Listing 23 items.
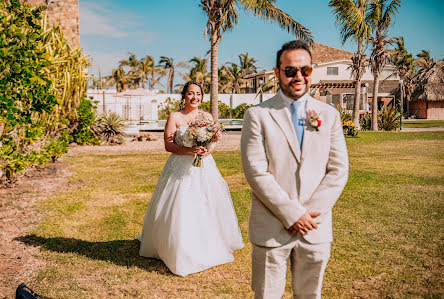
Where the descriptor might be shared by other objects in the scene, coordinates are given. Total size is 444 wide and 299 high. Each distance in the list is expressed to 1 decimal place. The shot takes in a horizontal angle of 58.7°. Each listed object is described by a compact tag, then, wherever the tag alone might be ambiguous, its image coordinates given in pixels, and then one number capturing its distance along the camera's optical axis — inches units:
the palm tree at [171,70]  2810.0
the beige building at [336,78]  1369.3
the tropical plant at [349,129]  877.2
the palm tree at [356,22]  971.3
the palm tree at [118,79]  2721.5
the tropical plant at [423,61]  2837.1
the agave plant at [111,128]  770.8
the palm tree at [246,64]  2701.8
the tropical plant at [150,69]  2787.9
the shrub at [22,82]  257.3
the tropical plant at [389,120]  1116.5
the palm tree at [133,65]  2800.2
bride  186.5
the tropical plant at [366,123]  1165.7
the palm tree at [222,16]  760.3
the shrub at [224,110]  1382.9
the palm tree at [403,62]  2574.6
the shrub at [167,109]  1300.4
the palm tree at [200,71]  2508.6
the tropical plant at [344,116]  965.6
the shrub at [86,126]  638.5
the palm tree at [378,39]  1060.5
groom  102.6
